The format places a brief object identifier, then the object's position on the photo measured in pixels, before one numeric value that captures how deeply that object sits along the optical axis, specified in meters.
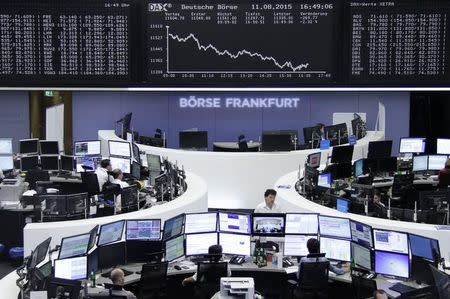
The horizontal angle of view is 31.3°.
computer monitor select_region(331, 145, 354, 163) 13.30
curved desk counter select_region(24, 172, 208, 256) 9.27
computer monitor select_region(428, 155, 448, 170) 14.42
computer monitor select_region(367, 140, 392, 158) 14.52
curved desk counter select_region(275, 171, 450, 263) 8.90
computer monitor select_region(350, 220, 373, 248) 8.70
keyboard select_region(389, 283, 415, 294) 8.15
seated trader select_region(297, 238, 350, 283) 8.58
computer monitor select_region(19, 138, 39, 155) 15.12
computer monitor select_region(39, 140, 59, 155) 14.90
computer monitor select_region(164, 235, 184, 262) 8.97
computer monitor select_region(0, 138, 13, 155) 14.33
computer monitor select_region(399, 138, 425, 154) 15.29
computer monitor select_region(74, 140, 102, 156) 14.91
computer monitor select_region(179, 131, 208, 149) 15.51
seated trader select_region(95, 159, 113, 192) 13.21
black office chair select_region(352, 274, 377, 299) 7.98
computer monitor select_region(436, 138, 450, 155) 15.05
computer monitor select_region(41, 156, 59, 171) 14.66
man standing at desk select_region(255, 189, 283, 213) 10.58
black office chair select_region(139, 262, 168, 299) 8.45
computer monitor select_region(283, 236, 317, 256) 9.17
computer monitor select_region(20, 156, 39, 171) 14.60
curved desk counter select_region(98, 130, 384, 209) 14.37
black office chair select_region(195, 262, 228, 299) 8.61
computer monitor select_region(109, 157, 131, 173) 14.38
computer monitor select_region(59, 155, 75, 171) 14.49
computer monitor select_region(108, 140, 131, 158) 14.46
